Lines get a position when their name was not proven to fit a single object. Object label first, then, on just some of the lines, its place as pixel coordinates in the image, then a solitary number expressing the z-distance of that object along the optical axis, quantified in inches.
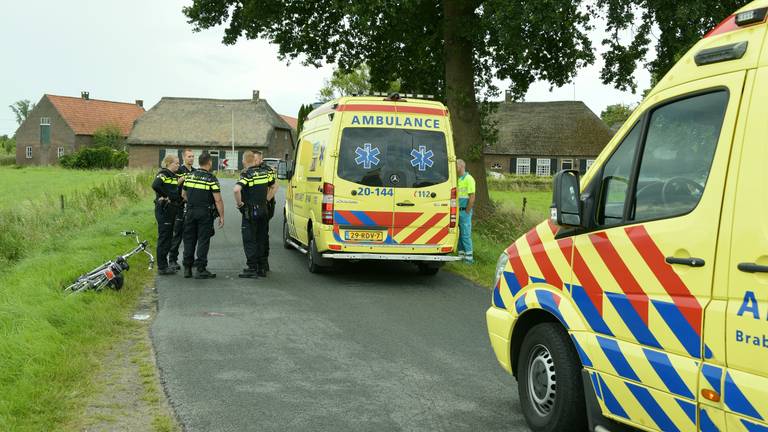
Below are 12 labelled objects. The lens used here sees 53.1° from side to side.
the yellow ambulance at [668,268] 127.0
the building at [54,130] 3048.7
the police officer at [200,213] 443.8
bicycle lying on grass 360.2
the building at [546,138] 2434.8
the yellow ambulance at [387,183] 430.0
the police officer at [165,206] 463.8
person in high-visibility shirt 513.3
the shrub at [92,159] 2544.3
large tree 546.6
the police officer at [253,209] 450.6
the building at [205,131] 2834.6
